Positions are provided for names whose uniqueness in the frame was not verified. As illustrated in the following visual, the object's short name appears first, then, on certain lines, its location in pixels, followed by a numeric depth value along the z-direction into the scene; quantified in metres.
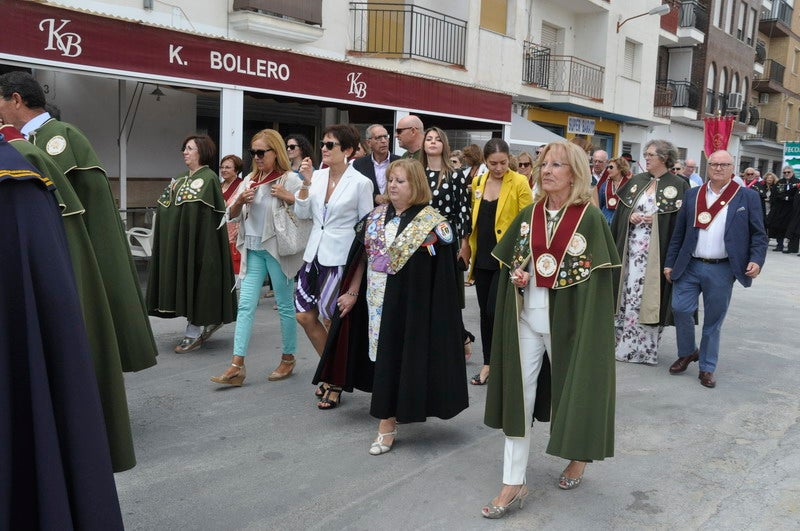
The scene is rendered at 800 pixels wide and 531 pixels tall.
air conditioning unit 35.83
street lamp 24.78
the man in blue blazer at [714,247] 6.50
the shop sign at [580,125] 24.16
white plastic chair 11.09
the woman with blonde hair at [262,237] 6.04
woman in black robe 4.68
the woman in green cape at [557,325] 3.90
